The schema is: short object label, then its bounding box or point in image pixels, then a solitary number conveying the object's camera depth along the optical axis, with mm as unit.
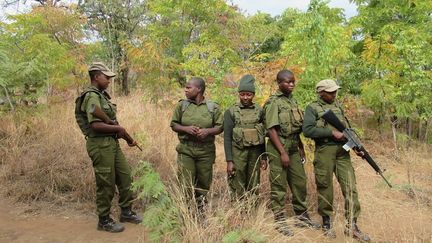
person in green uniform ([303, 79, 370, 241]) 3777
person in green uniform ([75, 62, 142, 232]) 3824
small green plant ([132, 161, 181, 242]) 3158
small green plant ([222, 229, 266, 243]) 3036
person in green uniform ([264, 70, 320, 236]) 3934
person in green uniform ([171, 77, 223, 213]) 4043
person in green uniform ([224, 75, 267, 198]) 4004
